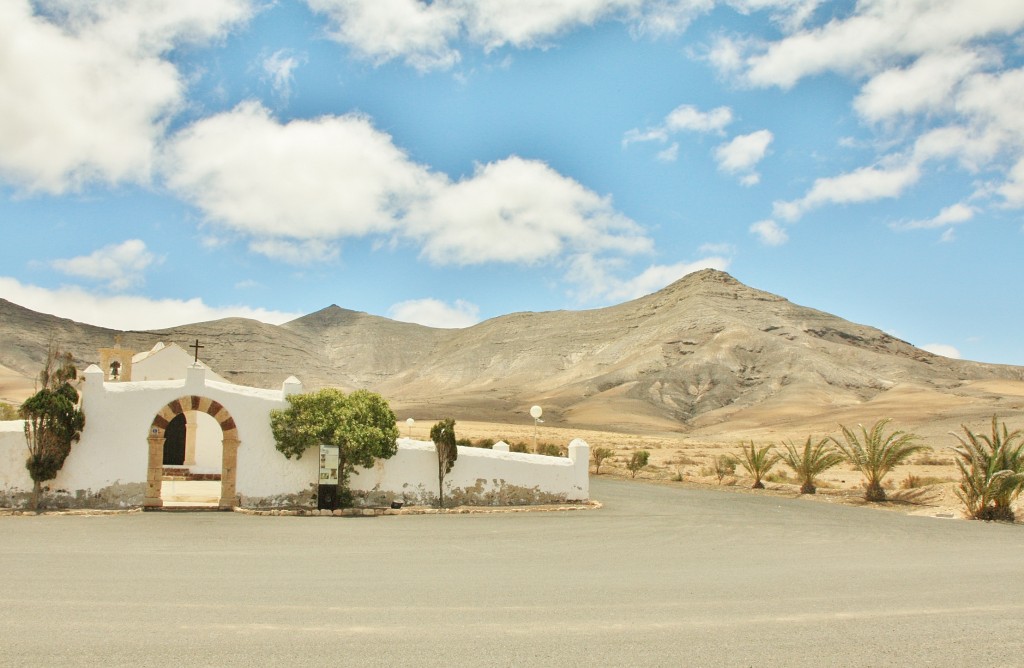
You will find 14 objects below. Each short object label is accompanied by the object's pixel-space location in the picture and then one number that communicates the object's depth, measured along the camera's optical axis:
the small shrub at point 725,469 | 29.14
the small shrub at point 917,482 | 23.39
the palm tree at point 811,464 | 23.47
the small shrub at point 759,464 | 25.83
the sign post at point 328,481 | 17.55
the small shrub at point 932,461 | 37.66
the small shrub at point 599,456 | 34.89
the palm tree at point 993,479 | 17.12
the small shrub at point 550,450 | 37.31
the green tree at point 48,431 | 16.20
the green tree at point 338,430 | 17.78
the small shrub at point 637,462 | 32.84
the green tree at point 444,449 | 18.88
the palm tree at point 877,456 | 20.73
